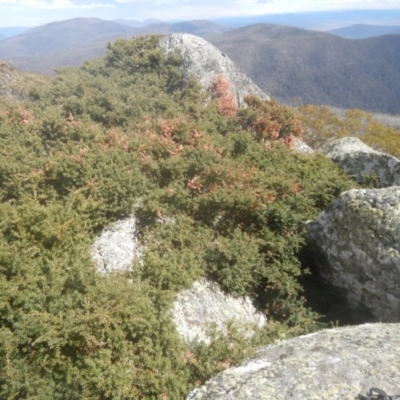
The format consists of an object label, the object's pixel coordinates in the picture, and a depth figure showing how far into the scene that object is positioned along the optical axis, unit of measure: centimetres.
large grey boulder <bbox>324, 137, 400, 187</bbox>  1451
